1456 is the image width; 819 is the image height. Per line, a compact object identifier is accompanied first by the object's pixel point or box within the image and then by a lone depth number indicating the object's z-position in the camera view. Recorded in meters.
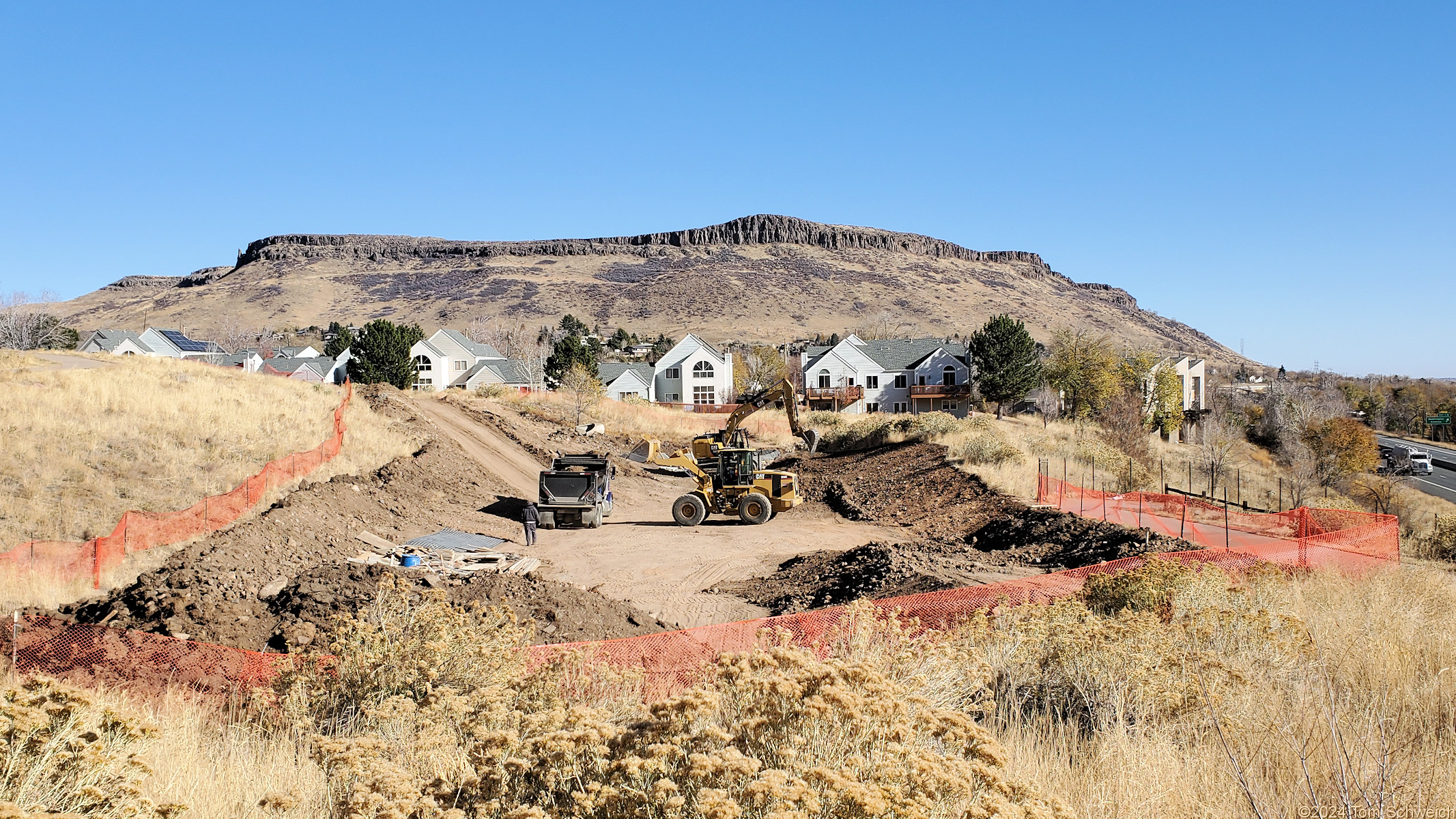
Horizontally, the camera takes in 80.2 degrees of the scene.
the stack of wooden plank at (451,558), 19.75
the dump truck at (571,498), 26.42
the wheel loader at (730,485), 27.88
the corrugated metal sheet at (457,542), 22.45
